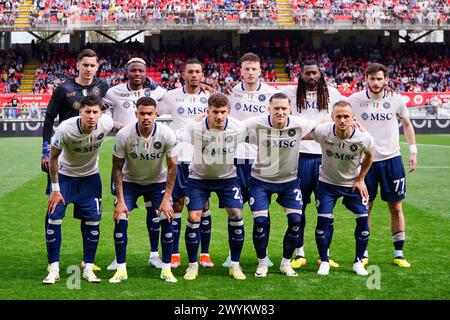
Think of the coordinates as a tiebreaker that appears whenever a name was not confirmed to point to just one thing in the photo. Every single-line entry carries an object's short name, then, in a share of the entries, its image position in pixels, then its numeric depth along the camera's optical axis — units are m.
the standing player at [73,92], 7.37
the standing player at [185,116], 7.71
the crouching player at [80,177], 6.75
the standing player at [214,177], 7.07
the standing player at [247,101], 7.77
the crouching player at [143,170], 6.87
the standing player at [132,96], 7.59
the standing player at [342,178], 7.10
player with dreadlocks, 7.58
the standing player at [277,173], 7.10
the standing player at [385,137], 7.61
